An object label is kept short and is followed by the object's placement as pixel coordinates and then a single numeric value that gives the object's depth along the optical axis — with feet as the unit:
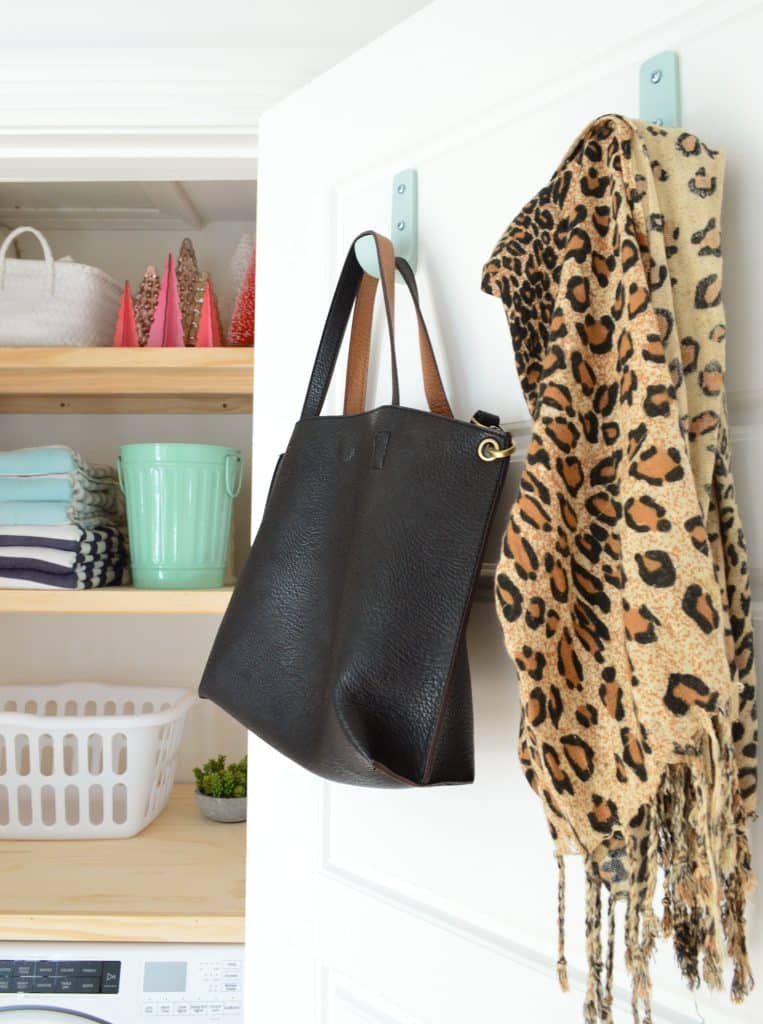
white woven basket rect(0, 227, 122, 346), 5.08
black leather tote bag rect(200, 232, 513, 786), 2.22
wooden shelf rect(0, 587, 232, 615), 4.68
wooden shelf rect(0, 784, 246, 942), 4.29
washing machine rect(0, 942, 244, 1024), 4.21
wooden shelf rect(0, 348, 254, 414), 4.90
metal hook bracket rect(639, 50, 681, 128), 2.21
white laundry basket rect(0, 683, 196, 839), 5.23
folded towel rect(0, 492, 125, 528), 5.02
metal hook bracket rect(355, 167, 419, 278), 3.01
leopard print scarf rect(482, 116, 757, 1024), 1.73
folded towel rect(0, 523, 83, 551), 4.91
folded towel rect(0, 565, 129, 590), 4.86
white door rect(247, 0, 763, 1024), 2.16
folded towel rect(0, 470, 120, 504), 5.07
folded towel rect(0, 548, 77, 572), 4.87
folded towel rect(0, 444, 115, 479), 5.11
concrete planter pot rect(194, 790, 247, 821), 5.57
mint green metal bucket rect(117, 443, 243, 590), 4.85
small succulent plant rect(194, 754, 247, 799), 5.57
